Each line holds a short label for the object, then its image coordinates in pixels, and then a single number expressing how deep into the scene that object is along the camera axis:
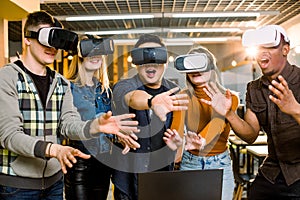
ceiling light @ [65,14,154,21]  5.98
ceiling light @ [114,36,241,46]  8.78
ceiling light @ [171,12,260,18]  6.02
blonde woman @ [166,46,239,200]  2.01
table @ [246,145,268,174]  3.48
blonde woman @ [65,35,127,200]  2.29
